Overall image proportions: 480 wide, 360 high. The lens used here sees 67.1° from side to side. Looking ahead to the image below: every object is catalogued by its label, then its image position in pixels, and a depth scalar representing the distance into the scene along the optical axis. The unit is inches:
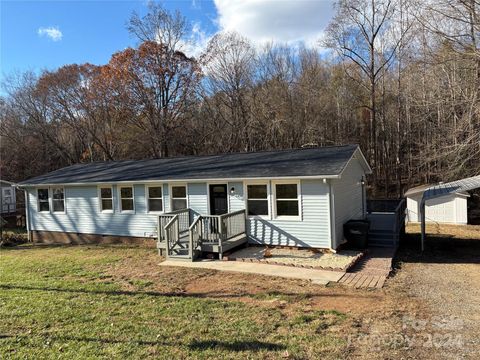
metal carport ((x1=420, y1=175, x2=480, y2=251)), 498.6
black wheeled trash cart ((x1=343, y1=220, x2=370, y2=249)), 456.8
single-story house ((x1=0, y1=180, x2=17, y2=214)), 1149.7
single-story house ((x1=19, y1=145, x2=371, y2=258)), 444.5
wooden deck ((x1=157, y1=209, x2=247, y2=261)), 434.6
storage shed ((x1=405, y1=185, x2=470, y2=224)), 789.2
